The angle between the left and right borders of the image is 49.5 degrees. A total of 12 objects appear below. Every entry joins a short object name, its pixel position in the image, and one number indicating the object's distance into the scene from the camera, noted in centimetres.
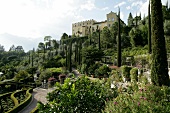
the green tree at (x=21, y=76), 2918
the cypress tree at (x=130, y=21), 4717
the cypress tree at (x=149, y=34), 2154
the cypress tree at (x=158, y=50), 975
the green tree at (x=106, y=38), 4078
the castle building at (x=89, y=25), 5903
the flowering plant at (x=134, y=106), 369
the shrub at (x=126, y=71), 1509
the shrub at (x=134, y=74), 1350
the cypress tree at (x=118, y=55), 2284
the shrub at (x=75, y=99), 396
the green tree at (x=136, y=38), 3325
